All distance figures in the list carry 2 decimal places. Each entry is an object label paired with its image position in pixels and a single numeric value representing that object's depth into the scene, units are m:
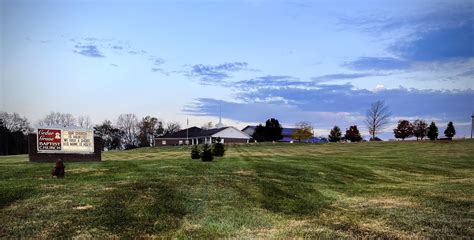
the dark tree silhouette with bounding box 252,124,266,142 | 119.56
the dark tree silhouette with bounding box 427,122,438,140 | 93.87
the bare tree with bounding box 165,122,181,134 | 151.25
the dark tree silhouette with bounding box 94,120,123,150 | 132.50
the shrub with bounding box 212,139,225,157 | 35.31
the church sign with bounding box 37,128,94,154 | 31.67
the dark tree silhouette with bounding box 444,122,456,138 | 101.62
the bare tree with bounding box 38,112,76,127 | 128.50
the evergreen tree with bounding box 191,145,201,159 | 32.75
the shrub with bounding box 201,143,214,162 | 29.67
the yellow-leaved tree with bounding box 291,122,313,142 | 122.97
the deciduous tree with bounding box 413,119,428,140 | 117.31
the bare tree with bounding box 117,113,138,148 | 141.62
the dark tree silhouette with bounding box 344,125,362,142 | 121.22
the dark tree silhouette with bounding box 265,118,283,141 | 118.31
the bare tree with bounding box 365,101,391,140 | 122.10
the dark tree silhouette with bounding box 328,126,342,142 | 125.91
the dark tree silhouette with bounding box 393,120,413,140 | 117.06
